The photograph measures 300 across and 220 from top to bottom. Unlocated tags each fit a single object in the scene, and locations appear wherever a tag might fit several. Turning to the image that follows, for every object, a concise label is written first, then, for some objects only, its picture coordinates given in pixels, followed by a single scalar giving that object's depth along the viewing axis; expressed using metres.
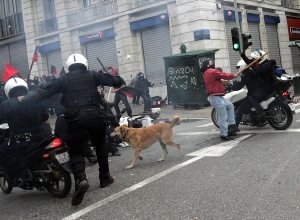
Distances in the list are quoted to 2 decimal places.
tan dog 6.81
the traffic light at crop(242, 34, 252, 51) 12.26
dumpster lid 15.53
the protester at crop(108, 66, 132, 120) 13.03
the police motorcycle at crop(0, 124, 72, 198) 5.34
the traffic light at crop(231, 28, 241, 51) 12.82
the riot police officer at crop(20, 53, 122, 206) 5.29
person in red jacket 8.41
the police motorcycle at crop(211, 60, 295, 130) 8.91
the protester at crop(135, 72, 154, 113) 15.55
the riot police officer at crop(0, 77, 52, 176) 5.55
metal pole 12.51
